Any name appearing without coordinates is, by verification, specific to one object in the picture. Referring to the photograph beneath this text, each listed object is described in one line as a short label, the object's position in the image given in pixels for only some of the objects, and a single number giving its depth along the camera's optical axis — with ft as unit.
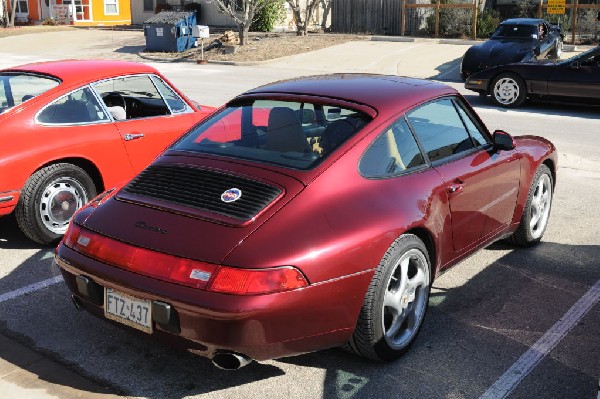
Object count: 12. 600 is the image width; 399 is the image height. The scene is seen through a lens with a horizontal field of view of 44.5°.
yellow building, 138.21
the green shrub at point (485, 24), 94.07
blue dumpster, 92.46
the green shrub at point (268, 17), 109.40
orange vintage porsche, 19.03
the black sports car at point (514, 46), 57.21
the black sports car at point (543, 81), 44.55
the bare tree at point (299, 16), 98.95
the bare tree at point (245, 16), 88.22
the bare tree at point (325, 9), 110.22
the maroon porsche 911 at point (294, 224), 11.24
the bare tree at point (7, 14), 133.08
